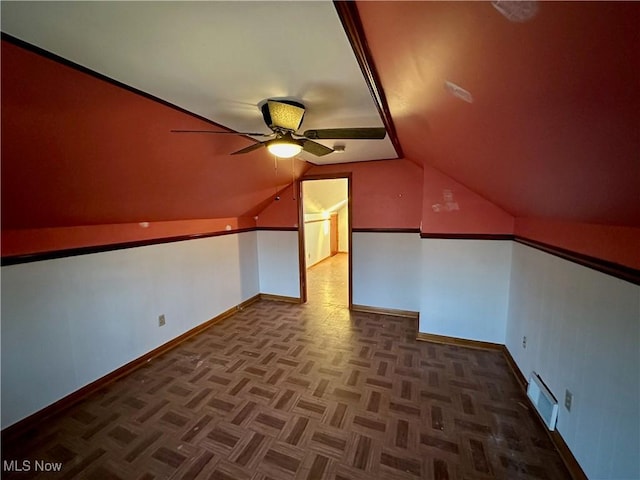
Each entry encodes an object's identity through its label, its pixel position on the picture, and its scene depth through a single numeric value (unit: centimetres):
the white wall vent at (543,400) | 164
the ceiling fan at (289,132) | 162
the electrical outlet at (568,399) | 151
